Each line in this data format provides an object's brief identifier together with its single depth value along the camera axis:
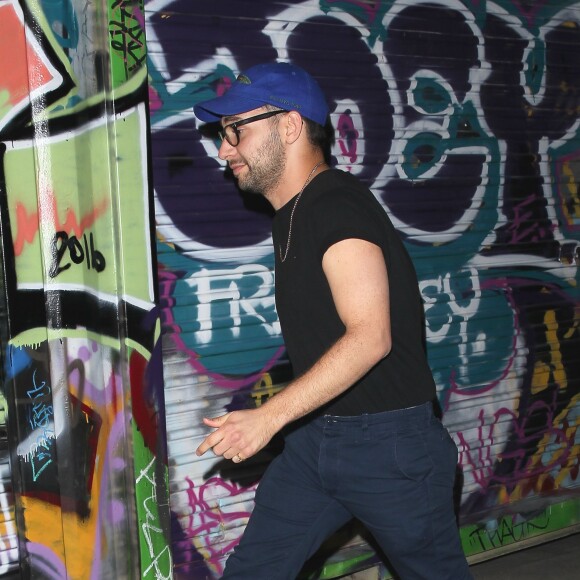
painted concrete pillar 3.40
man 2.49
